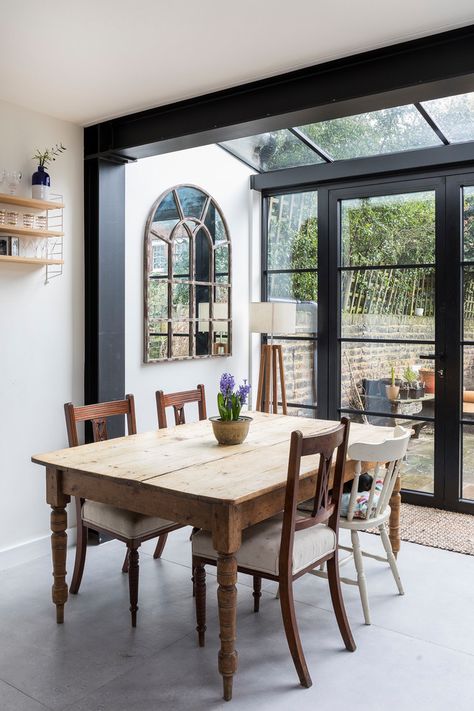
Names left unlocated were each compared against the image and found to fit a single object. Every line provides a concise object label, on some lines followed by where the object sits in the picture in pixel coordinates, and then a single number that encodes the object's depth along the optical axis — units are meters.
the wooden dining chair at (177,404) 3.45
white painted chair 2.63
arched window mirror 4.16
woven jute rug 3.71
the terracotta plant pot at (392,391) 4.54
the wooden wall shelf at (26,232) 3.19
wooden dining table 2.18
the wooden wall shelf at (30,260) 3.22
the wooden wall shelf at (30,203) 3.20
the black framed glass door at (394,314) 4.38
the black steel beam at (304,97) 2.60
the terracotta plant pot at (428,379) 4.40
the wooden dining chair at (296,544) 2.27
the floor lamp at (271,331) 4.62
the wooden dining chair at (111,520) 2.73
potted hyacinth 2.92
